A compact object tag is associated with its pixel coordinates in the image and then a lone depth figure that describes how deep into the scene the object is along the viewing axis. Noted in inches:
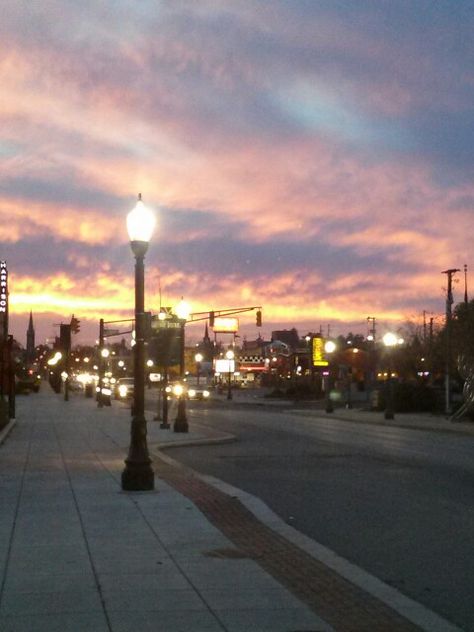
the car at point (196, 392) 3255.4
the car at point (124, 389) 3166.1
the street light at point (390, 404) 1920.5
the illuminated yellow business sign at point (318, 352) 2598.4
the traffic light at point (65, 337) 2772.4
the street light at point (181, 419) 1344.7
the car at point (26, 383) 3784.5
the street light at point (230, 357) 3926.7
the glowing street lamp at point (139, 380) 629.9
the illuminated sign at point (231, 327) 5816.9
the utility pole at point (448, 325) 2026.3
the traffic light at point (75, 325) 2965.1
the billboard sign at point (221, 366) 5154.0
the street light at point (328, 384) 2274.9
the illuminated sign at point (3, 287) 2191.9
